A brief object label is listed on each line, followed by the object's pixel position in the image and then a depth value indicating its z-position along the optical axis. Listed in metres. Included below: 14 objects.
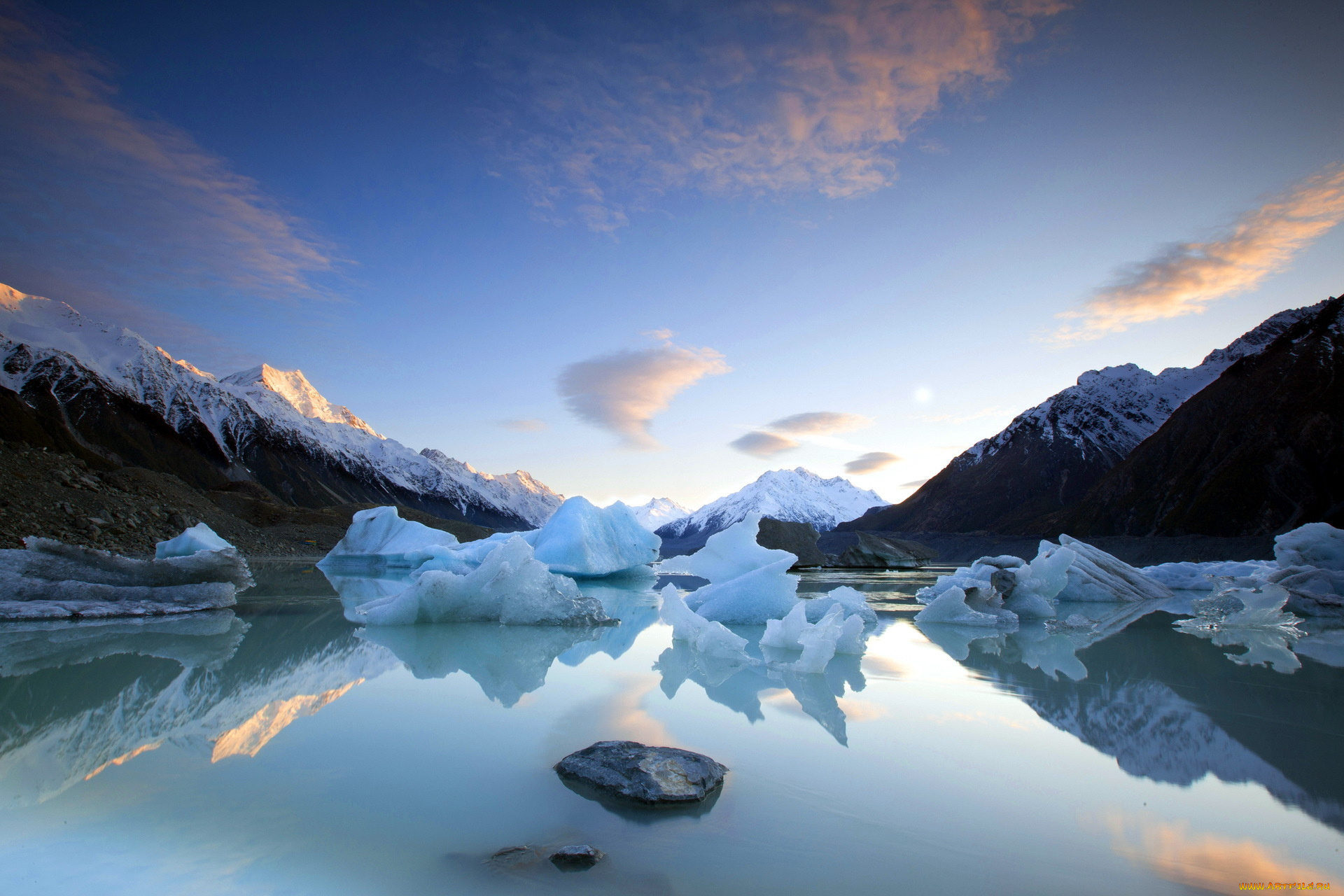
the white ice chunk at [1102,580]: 12.73
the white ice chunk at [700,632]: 6.08
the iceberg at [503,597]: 7.72
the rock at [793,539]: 34.00
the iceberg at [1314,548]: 11.48
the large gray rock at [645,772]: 2.48
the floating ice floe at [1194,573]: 16.94
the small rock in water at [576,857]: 1.95
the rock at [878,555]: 33.66
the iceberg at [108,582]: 7.05
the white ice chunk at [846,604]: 7.95
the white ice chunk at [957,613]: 9.02
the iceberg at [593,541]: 16.25
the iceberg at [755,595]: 8.49
